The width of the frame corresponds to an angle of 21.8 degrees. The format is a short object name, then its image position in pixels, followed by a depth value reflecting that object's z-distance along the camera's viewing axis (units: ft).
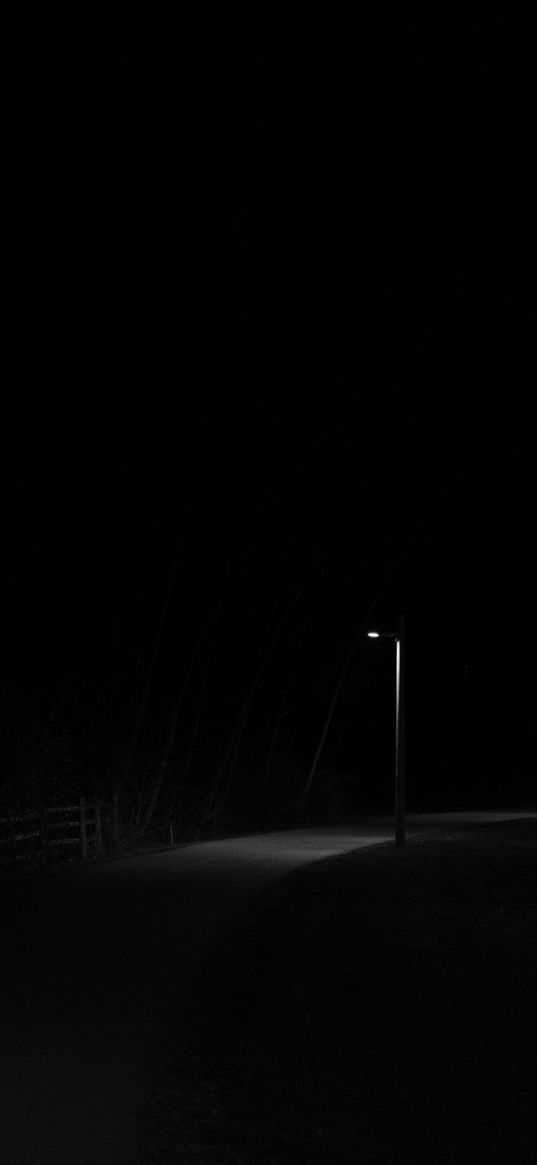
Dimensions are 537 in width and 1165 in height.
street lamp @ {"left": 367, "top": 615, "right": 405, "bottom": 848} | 92.22
